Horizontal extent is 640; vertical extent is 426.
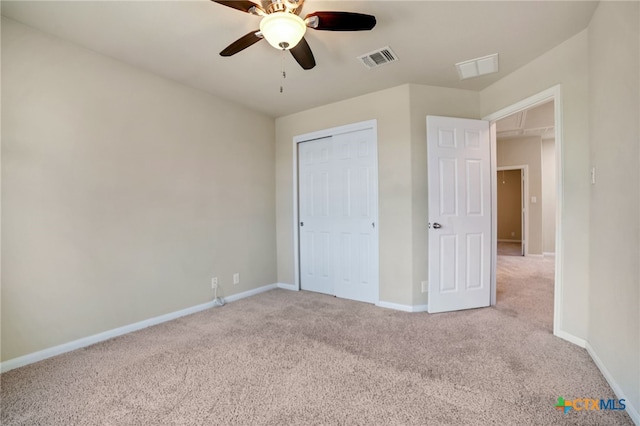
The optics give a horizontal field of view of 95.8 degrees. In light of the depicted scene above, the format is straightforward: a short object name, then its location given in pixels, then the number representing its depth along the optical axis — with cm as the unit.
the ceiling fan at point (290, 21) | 165
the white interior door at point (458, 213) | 309
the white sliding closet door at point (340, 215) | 352
